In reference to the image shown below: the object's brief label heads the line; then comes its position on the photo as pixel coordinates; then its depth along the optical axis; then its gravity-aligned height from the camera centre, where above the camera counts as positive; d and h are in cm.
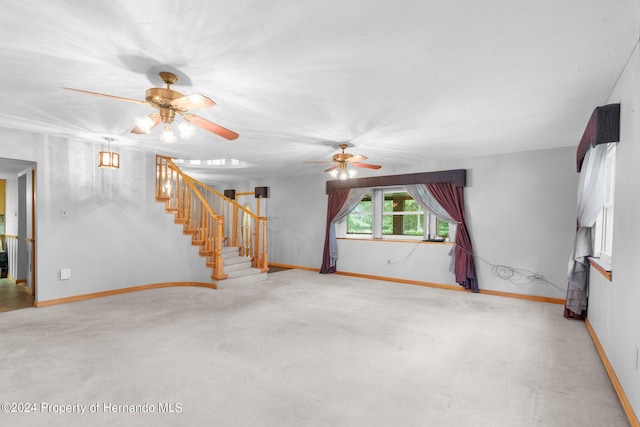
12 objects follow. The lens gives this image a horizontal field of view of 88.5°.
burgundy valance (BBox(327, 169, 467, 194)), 571 +56
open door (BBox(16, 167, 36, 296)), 510 -46
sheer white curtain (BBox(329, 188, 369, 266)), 702 -7
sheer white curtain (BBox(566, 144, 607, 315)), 327 -8
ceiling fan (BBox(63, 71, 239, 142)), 239 +74
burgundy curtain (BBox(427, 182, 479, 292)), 551 -42
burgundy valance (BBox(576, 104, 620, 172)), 261 +71
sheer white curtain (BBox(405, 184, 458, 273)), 578 +7
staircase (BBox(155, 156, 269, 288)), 570 -42
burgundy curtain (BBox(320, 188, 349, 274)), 722 -25
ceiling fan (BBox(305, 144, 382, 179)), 454 +68
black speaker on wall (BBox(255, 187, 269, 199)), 852 +38
